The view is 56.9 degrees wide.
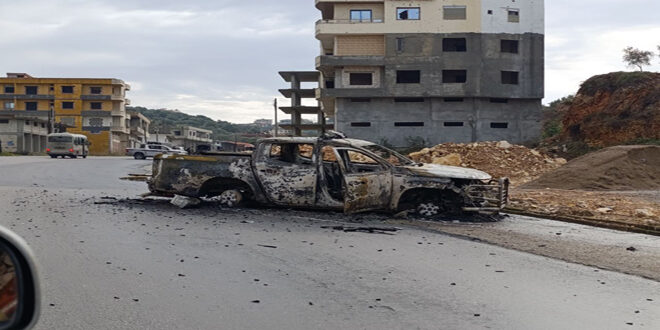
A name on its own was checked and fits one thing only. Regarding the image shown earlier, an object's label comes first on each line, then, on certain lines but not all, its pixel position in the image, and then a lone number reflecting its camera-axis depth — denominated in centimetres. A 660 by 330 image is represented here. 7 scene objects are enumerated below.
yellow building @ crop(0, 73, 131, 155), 8594
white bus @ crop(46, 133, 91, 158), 5038
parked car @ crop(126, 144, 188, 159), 5488
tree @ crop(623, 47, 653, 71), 4550
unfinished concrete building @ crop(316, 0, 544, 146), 5038
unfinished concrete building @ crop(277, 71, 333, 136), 6806
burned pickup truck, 1143
